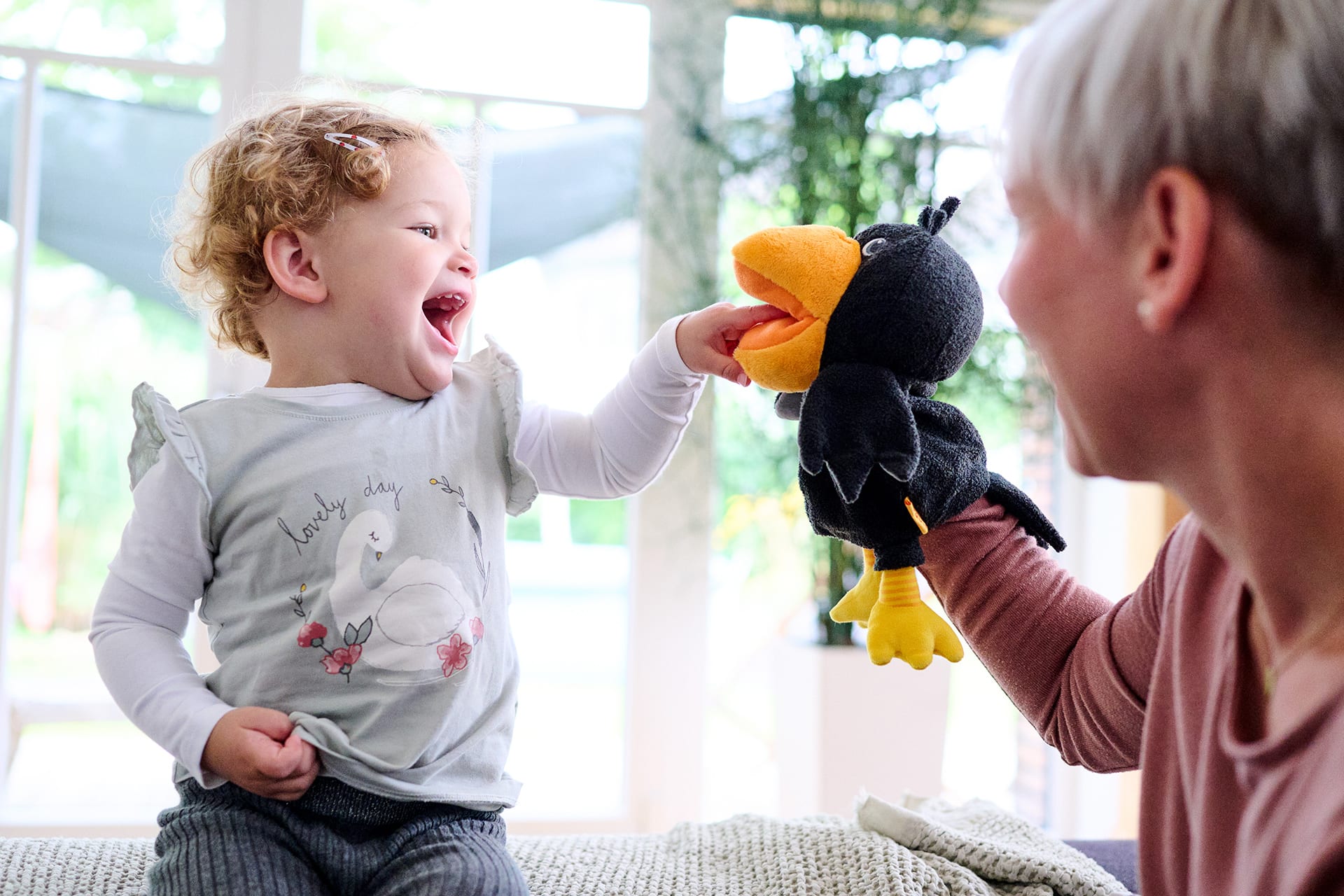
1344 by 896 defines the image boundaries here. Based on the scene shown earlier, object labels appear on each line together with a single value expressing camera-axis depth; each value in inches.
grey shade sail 95.2
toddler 39.7
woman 21.3
